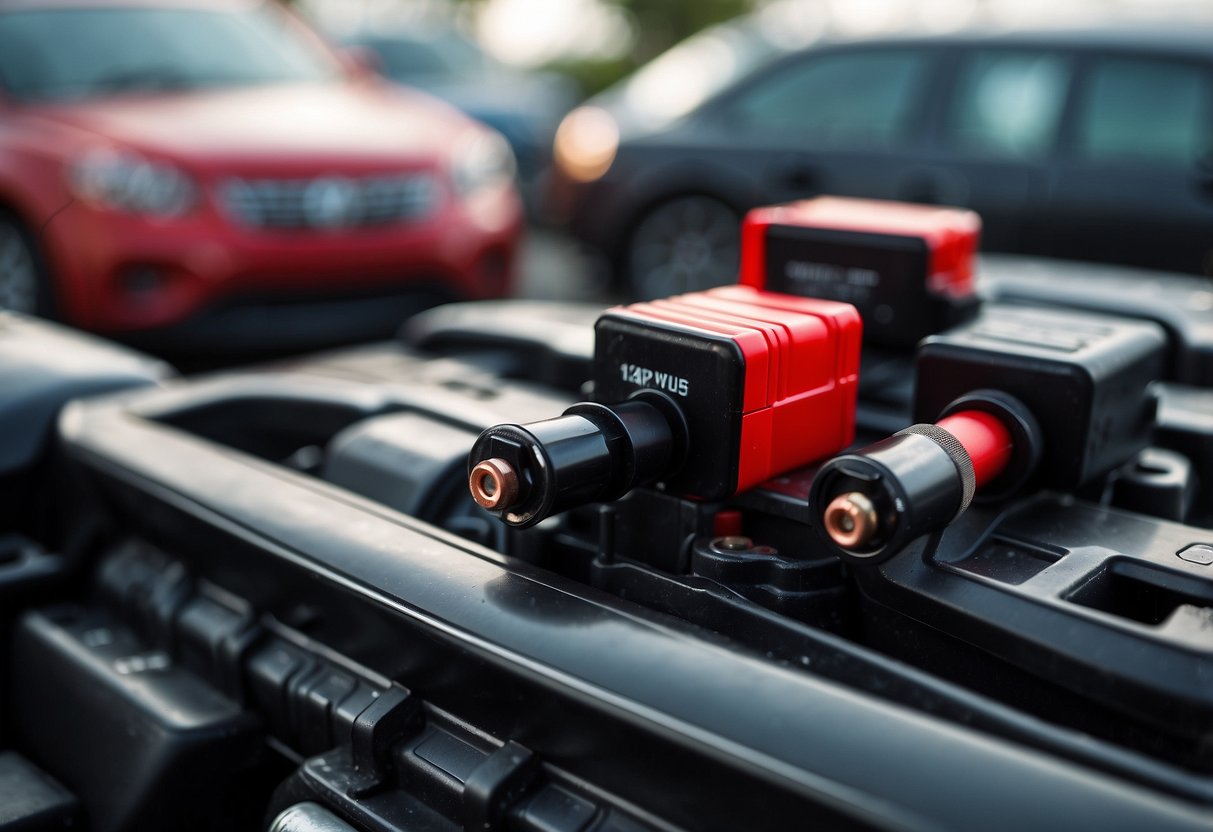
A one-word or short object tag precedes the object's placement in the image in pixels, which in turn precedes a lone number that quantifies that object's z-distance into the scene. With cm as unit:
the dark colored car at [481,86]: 1023
